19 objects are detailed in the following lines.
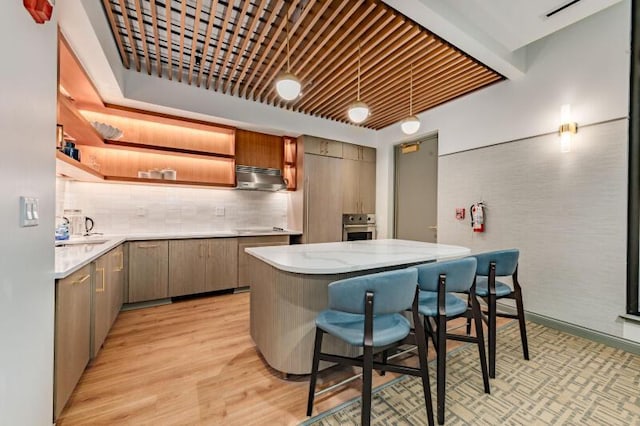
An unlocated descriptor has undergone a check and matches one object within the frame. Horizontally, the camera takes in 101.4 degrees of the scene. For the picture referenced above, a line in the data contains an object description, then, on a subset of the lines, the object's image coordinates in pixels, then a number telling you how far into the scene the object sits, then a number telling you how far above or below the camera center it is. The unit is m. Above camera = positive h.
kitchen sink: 2.53 -0.34
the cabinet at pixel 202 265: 3.51 -0.76
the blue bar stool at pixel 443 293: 1.58 -0.50
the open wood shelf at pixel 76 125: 1.99 +0.80
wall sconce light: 2.70 +0.91
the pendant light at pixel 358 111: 2.46 +0.97
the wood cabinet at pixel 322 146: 4.51 +1.17
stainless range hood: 4.14 +0.53
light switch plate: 1.03 -0.01
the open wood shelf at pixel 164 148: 3.38 +0.87
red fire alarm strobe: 1.03 +0.82
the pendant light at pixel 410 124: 2.81 +0.96
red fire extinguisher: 3.47 -0.04
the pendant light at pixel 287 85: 2.06 +1.01
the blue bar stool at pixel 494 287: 1.99 -0.60
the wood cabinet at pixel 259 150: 4.25 +1.04
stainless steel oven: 4.96 -0.27
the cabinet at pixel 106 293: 2.08 -0.77
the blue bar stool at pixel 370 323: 1.31 -0.65
